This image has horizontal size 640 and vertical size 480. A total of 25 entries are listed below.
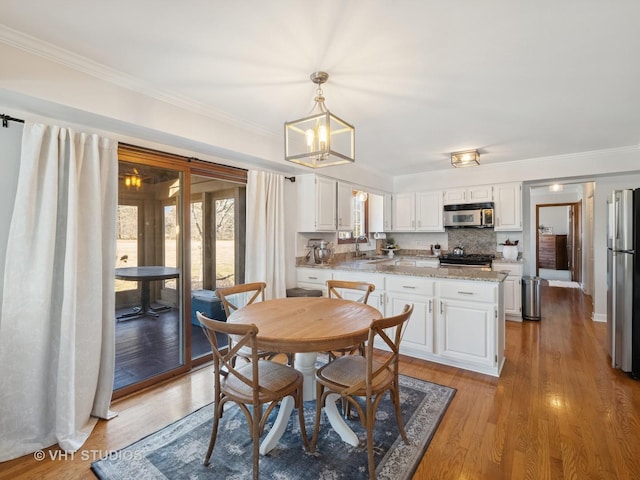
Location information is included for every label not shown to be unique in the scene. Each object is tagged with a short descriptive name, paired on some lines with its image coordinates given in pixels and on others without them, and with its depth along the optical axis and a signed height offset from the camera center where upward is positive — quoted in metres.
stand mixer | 4.26 -0.19
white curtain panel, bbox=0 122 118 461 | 1.90 -0.38
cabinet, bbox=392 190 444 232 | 5.53 +0.51
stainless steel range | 4.92 -0.34
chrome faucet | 5.50 +0.00
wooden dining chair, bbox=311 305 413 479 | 1.69 -0.84
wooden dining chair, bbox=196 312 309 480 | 1.63 -0.84
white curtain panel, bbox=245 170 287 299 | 3.49 +0.09
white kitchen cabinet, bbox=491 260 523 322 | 4.65 -0.78
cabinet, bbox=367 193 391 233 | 5.86 +0.52
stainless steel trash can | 4.71 -0.89
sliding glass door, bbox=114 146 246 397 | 2.68 -0.18
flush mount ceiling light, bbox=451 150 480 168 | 4.09 +1.08
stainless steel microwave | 5.02 +0.41
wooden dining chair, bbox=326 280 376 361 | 2.72 -0.42
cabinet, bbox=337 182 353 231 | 4.49 +0.50
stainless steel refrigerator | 2.79 -0.40
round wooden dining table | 1.73 -0.53
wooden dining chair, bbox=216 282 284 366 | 2.43 -0.51
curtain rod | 1.92 +0.76
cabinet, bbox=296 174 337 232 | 4.05 +0.49
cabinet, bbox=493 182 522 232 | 4.79 +0.51
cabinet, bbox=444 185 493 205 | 5.04 +0.75
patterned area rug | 1.73 -1.28
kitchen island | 2.87 -0.70
